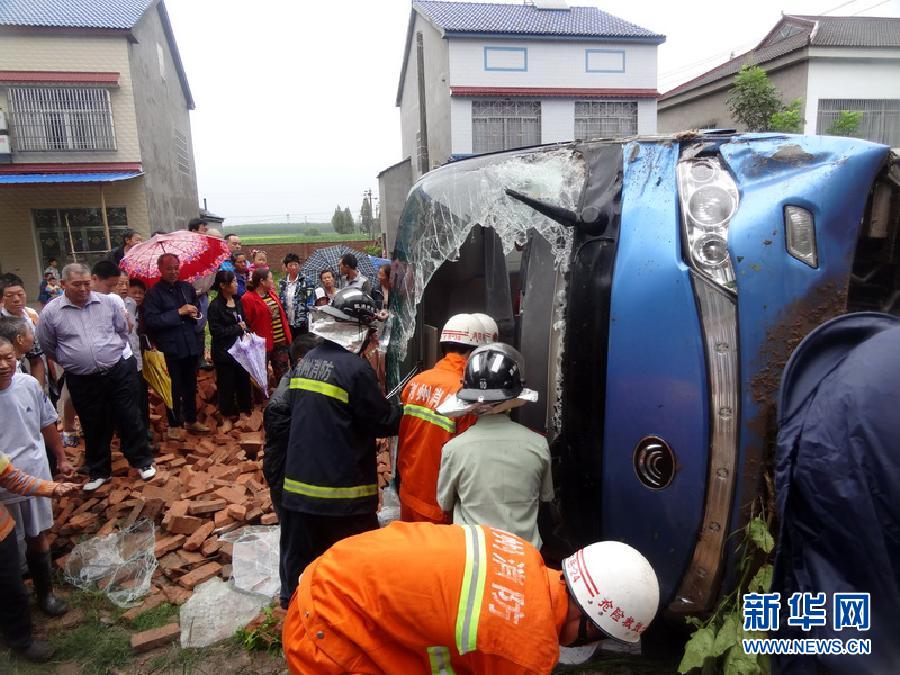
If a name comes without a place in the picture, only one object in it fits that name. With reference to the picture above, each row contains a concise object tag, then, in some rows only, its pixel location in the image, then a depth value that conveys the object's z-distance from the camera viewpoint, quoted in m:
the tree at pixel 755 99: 17.70
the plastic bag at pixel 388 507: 4.03
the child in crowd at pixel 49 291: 9.69
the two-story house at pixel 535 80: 19.64
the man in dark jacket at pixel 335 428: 2.94
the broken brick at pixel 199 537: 3.99
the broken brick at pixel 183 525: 4.12
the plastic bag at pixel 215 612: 3.24
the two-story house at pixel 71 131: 15.54
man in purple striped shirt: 4.32
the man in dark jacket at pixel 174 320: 5.49
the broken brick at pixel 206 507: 4.32
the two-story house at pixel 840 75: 18.36
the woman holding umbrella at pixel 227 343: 6.08
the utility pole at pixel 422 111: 12.41
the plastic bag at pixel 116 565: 3.66
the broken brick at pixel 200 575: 3.68
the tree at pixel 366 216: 44.78
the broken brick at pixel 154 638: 3.12
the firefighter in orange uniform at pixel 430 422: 2.84
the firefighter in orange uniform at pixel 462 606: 1.51
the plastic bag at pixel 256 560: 3.60
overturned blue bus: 2.04
